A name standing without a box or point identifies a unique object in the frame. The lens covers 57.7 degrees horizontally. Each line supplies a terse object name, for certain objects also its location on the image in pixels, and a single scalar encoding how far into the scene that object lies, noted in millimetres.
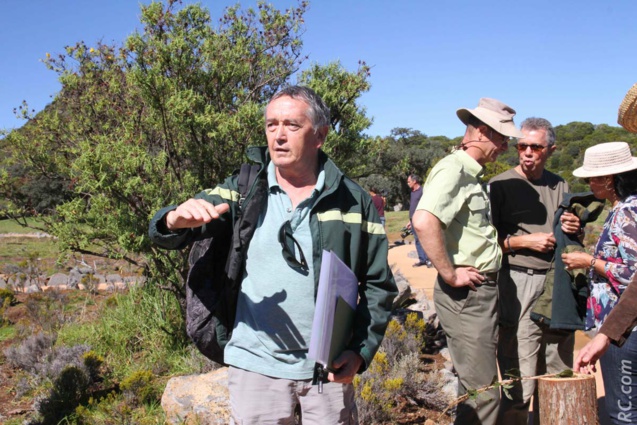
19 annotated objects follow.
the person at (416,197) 10586
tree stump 2342
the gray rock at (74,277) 10038
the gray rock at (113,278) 9738
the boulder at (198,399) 3678
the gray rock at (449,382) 4395
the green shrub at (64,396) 4258
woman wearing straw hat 2541
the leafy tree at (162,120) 4586
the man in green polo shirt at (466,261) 2945
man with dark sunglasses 3486
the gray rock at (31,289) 9303
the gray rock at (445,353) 5458
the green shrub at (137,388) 4191
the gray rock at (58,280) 10445
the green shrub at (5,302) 7086
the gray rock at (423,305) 6569
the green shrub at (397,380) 3871
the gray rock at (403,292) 6754
